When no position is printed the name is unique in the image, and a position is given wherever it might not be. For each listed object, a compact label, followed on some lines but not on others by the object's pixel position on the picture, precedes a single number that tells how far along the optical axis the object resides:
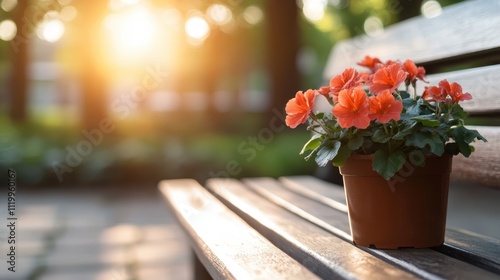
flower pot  1.26
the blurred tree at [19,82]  8.31
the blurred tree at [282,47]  7.82
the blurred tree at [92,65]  7.80
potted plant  1.21
